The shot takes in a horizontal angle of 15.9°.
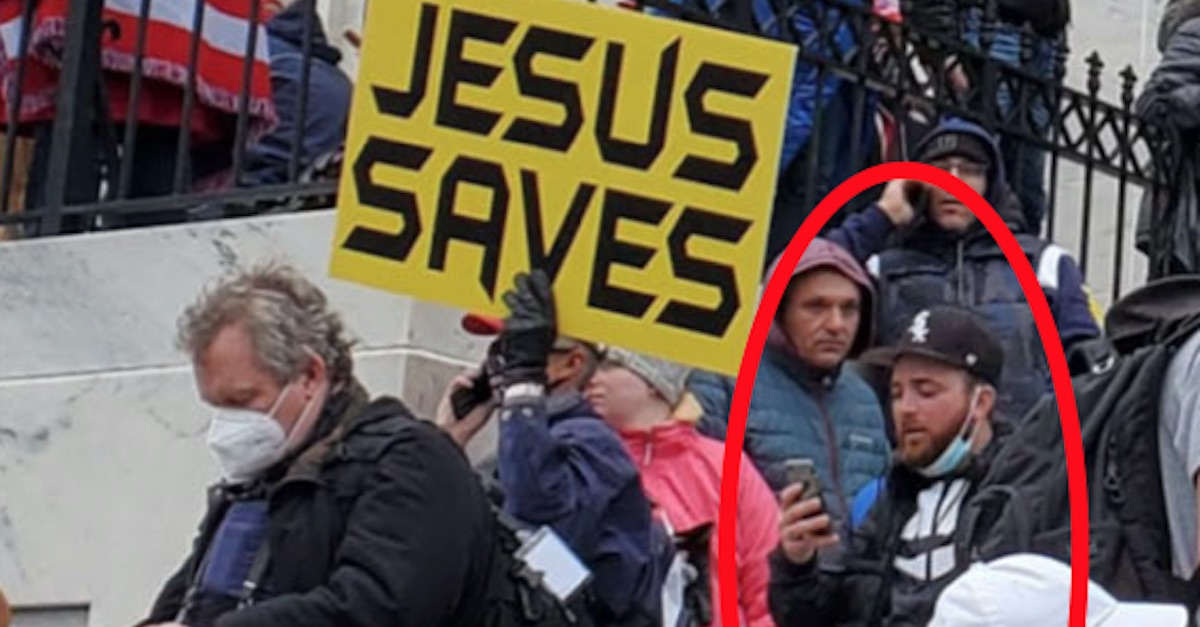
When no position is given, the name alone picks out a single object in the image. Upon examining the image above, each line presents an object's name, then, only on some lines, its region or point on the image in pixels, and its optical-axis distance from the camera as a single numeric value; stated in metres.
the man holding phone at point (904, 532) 8.94
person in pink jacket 9.75
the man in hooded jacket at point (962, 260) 10.77
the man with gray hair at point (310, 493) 8.35
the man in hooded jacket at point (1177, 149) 12.77
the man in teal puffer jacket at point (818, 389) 10.22
